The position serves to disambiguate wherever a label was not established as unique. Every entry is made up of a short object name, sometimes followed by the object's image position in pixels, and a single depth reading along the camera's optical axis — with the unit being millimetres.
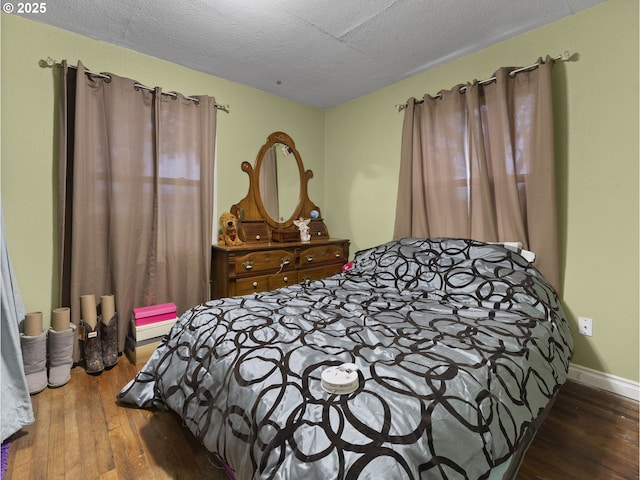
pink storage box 2311
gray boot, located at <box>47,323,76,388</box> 1971
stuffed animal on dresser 2865
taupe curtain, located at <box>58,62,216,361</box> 2148
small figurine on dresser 3265
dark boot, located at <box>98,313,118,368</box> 2197
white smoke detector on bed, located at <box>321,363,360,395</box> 869
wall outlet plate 2010
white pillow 2051
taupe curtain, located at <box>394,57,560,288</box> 2039
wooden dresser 2619
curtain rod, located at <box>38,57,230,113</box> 2094
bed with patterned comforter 778
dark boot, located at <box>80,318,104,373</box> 2123
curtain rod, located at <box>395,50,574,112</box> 2018
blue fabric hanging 1518
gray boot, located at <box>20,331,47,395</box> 1879
